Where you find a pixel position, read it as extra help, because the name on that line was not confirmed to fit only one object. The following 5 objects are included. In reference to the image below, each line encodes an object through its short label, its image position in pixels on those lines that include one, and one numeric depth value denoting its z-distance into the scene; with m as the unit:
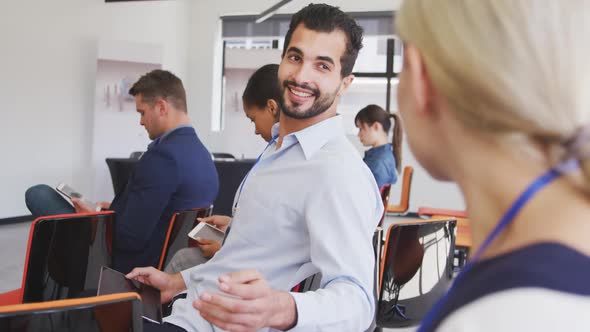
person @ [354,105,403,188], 4.18
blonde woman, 0.44
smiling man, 1.10
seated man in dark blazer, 2.35
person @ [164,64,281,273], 2.26
